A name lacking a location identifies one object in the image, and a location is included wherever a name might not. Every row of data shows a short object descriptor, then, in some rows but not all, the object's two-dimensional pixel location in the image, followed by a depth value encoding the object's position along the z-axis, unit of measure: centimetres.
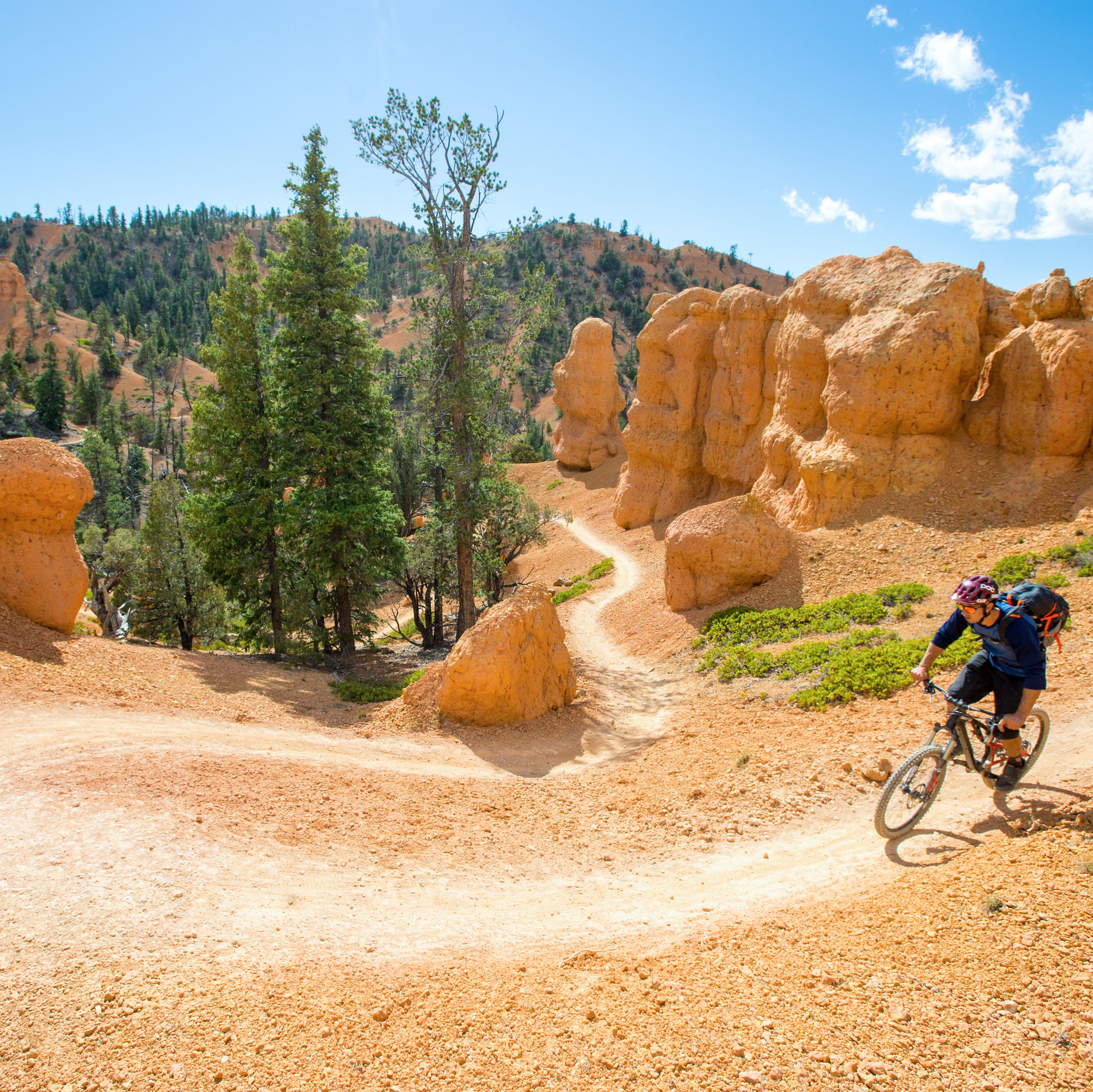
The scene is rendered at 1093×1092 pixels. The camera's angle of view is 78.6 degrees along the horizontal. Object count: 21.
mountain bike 633
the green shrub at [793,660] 1243
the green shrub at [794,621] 1382
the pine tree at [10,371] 7881
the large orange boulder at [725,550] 1714
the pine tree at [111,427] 6481
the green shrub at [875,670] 1039
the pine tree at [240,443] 1883
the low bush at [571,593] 2608
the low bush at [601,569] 2844
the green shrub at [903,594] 1369
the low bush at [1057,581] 1162
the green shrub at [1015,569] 1258
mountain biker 598
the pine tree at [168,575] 2547
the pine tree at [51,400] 7050
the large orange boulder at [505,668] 1192
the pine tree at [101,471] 5456
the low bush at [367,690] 1438
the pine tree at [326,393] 1795
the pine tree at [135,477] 6097
